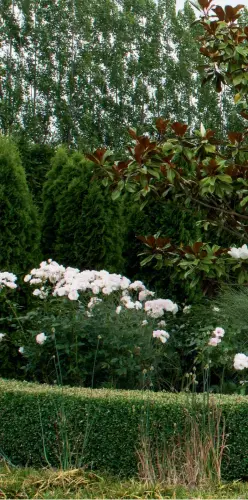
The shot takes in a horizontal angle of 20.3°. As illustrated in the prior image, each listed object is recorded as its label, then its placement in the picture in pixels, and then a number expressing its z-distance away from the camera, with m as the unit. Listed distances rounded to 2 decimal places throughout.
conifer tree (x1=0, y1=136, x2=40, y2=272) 7.09
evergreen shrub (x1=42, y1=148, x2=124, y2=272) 7.65
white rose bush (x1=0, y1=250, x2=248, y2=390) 5.72
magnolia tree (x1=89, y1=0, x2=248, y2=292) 4.94
